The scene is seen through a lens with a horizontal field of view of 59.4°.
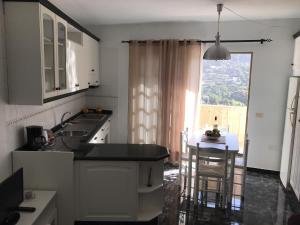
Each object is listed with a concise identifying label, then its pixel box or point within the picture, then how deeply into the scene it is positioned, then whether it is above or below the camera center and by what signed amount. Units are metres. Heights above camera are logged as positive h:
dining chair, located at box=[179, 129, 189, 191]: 3.62 -1.13
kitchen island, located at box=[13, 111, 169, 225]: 2.61 -1.00
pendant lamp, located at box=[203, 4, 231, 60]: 3.05 +0.34
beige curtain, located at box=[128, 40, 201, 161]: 4.62 -0.14
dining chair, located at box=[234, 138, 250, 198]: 3.42 -1.12
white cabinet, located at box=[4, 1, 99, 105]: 2.32 +0.24
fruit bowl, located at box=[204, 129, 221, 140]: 3.63 -0.73
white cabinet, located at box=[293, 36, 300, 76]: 3.73 +0.36
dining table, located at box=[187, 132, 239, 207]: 3.25 -0.80
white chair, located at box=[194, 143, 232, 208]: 3.23 -1.11
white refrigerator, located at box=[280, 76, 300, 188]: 3.61 -0.66
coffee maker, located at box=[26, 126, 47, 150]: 2.69 -0.61
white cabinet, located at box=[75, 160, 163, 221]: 2.67 -1.13
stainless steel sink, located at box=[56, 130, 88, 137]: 3.48 -0.73
